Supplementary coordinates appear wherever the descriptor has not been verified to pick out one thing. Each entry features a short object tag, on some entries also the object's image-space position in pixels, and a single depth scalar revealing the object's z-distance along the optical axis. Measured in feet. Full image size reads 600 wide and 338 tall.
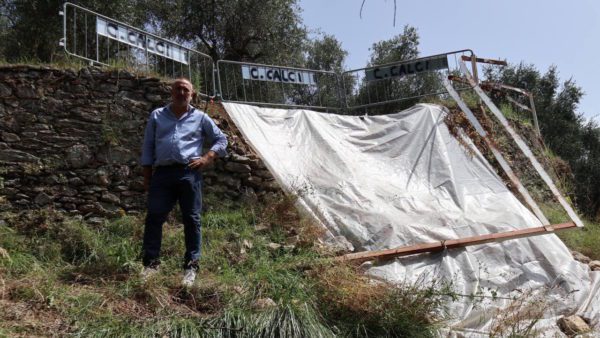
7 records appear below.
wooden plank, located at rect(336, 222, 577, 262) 15.19
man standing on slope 12.74
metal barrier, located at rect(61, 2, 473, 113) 21.16
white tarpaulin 14.96
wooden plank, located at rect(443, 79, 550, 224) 19.91
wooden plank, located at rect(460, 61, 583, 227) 18.44
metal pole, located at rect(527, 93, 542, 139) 29.82
